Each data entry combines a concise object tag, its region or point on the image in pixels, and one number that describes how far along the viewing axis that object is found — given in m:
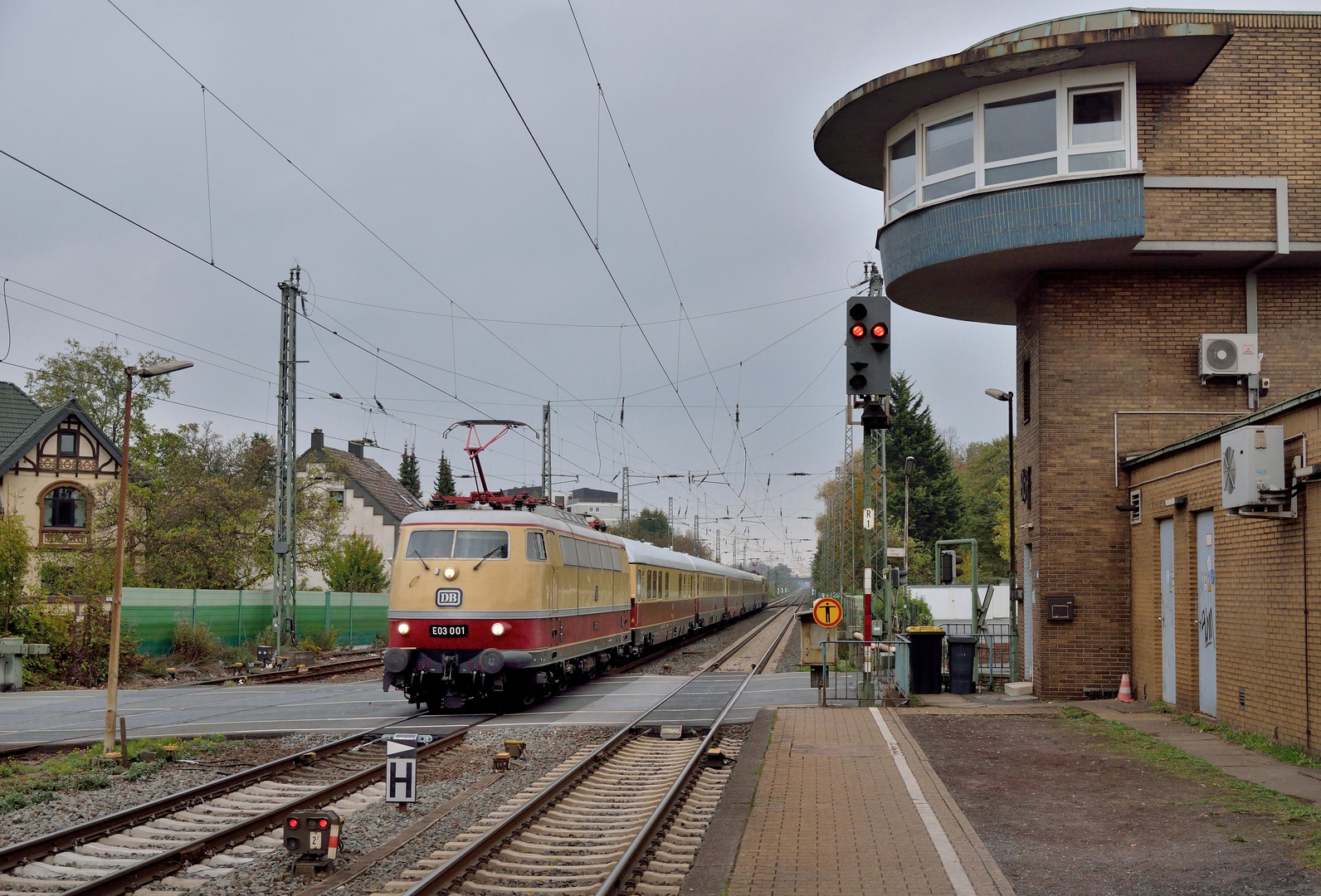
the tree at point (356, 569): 43.41
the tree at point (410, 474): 93.00
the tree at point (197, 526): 37.56
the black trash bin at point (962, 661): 19.52
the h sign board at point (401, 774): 10.25
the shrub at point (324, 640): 34.56
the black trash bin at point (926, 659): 19.58
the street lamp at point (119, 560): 13.95
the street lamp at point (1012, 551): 21.51
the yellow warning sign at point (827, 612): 17.19
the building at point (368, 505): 63.38
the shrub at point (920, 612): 30.12
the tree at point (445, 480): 91.29
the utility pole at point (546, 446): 41.25
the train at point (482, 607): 17.53
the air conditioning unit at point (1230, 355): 17.52
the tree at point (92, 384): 53.50
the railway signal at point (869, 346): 12.50
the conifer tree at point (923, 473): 70.75
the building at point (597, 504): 130.38
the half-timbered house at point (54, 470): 42.88
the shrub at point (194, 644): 29.52
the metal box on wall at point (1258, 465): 11.89
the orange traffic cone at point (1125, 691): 17.39
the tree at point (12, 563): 24.95
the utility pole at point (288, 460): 27.39
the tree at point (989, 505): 65.44
